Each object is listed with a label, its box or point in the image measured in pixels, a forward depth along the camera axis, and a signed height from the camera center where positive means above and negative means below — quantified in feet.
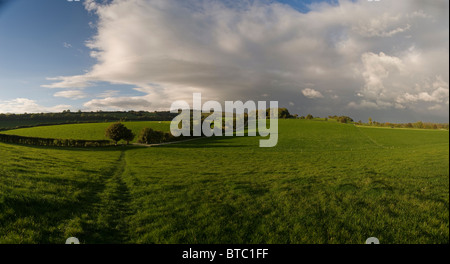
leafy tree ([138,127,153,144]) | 191.72 -6.00
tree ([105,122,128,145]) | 172.95 -1.98
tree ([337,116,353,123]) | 291.38 +17.90
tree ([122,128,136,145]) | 179.32 -6.03
